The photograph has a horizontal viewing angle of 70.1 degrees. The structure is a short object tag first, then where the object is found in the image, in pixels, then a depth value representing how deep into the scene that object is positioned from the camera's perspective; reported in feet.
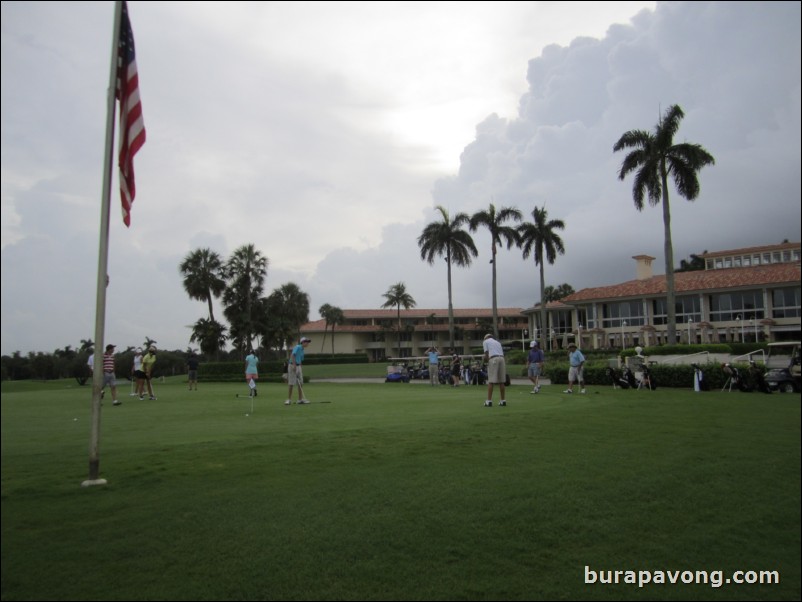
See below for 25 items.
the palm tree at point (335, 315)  302.25
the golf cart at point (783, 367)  54.65
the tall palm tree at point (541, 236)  196.95
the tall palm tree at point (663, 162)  119.24
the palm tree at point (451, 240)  191.62
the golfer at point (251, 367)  61.93
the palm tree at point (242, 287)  170.40
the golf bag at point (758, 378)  56.54
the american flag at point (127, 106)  20.72
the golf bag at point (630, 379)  74.18
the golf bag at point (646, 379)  72.18
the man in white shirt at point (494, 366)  47.11
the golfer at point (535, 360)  71.67
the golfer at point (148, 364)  62.13
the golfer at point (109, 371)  50.53
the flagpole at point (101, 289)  18.56
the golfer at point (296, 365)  51.60
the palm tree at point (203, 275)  174.81
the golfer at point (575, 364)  65.05
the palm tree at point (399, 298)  328.66
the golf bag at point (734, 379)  59.52
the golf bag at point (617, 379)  73.87
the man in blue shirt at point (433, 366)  99.86
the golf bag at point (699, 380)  65.78
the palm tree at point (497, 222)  189.47
